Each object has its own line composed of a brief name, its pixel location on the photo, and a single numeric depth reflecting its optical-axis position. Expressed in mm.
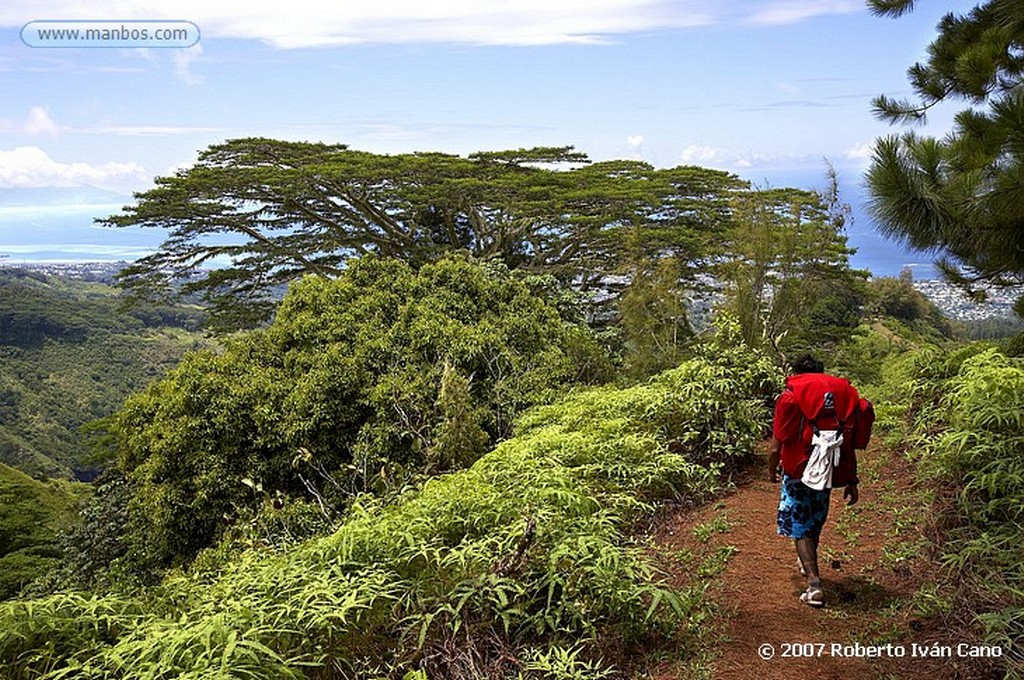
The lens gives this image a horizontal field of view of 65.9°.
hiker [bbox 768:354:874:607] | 3703
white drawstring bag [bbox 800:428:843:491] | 3689
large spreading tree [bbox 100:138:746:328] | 19047
